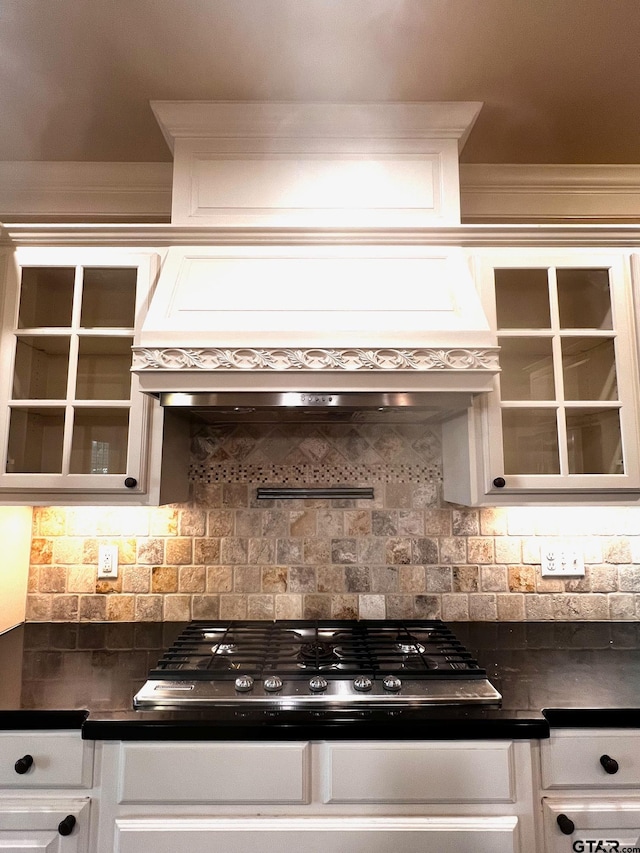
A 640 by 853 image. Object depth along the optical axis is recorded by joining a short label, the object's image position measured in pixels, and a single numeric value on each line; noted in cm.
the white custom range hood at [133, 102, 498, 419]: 135
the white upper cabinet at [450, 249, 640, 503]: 152
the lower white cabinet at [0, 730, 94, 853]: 116
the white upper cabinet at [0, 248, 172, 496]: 153
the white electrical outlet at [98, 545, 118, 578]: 181
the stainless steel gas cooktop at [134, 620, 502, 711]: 121
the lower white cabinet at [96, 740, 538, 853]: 115
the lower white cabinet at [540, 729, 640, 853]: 117
